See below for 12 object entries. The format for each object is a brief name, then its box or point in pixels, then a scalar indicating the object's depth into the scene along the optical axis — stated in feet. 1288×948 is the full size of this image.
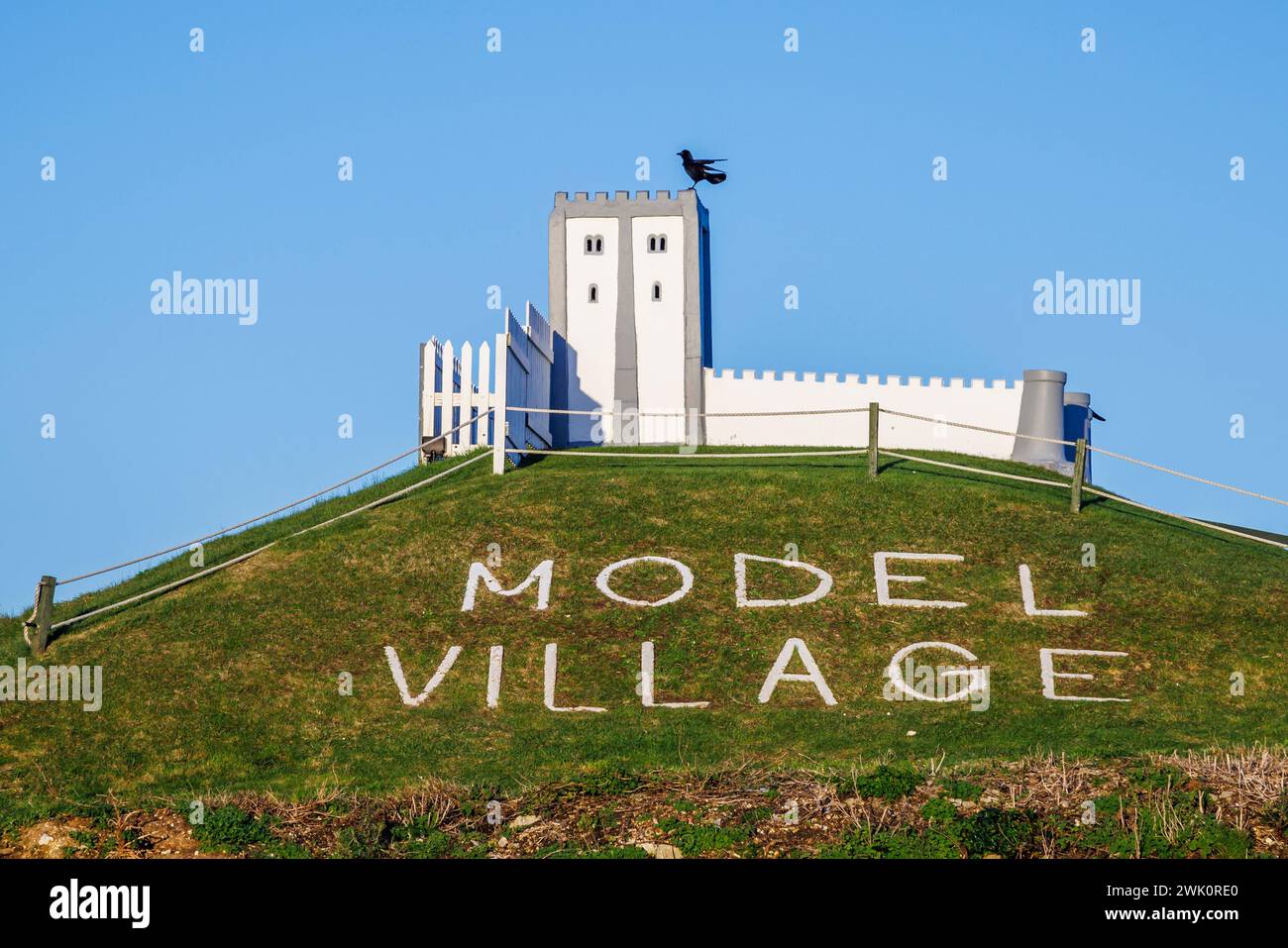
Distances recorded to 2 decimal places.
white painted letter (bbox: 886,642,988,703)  71.26
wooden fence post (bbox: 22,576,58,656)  76.43
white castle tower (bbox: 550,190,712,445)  134.21
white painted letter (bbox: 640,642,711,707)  71.00
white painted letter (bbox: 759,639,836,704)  71.36
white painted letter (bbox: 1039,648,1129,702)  71.15
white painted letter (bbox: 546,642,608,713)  71.35
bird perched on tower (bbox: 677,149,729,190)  136.98
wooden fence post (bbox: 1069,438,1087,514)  93.04
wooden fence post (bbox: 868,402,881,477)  95.27
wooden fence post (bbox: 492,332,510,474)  99.91
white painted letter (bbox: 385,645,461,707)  71.41
